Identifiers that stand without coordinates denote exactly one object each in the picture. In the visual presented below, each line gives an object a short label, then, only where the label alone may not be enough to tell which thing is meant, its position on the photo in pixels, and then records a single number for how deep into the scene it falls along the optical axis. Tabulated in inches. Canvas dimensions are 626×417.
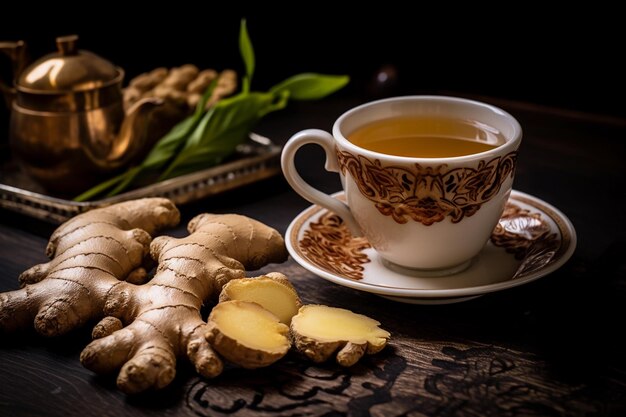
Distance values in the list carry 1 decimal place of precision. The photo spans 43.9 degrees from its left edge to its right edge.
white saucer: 37.2
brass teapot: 51.8
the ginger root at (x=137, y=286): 33.2
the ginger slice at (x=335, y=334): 33.8
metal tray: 50.1
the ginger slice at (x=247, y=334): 32.6
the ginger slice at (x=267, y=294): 36.3
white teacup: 37.0
